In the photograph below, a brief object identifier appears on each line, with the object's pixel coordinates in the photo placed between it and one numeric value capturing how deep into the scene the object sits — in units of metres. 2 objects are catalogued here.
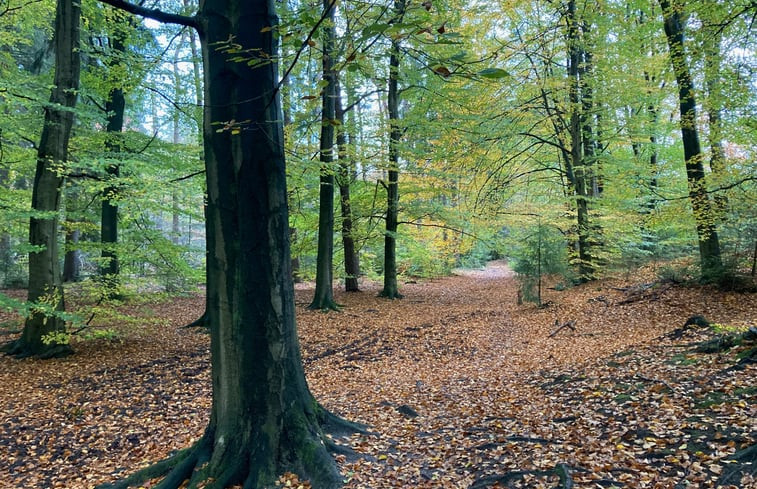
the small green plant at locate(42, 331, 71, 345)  7.18
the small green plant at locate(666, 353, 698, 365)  4.98
